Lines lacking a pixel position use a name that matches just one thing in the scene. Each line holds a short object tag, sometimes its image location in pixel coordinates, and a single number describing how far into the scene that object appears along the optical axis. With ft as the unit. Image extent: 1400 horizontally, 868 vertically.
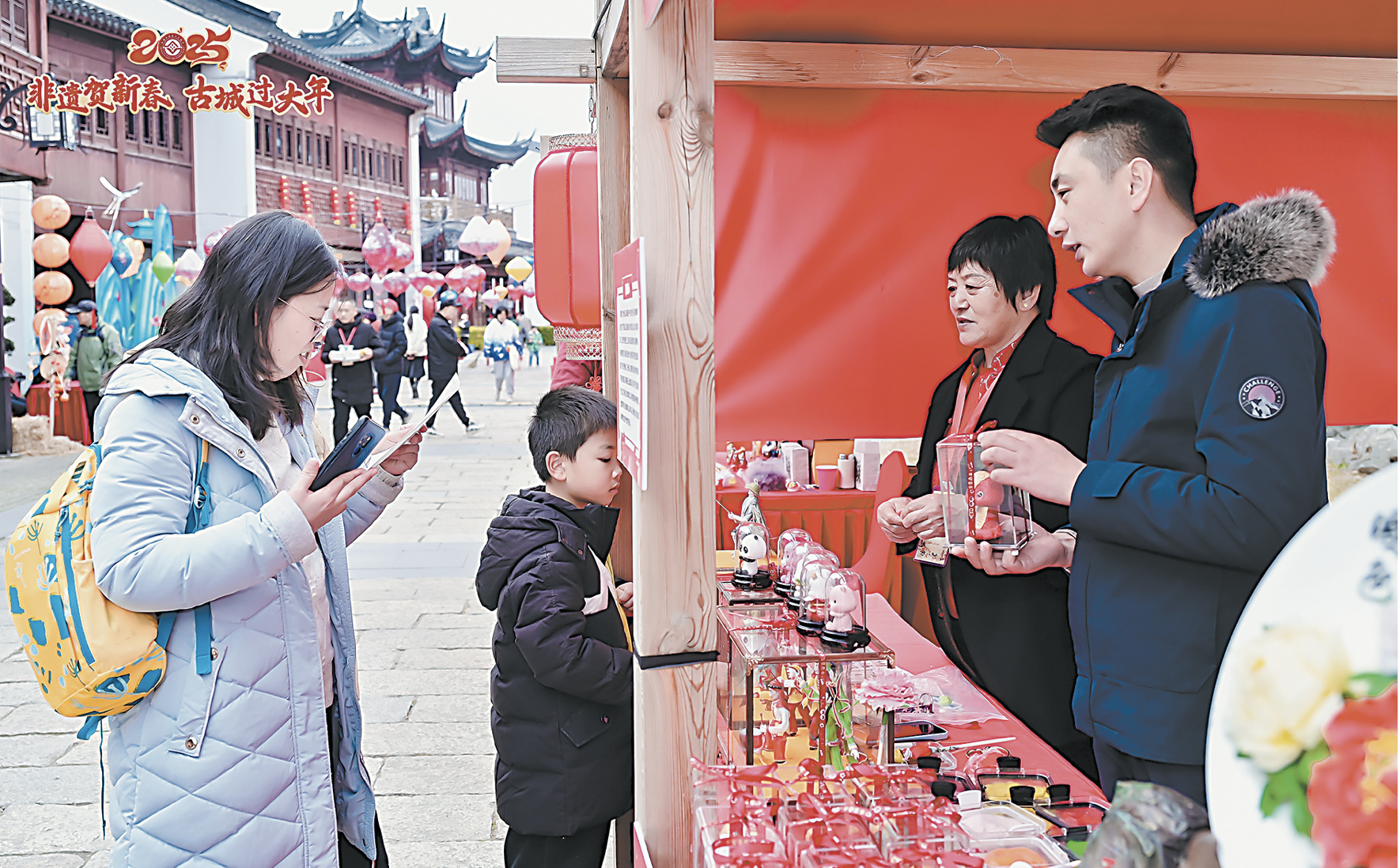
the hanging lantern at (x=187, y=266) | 55.47
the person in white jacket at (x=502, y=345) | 67.56
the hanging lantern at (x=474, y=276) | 80.59
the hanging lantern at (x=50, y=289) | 48.73
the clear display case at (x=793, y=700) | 6.75
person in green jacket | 41.52
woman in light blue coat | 6.11
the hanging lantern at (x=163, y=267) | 51.01
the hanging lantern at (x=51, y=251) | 47.83
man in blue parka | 4.89
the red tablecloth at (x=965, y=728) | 6.95
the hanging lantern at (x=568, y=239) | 12.85
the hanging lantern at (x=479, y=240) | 58.85
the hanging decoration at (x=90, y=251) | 44.78
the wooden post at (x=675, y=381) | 6.46
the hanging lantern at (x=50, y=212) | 47.60
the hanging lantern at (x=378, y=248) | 61.46
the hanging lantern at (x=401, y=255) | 63.05
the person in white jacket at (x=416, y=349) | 60.54
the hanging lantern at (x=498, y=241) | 59.52
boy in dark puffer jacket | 7.84
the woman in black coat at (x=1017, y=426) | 8.70
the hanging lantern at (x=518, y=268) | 78.07
